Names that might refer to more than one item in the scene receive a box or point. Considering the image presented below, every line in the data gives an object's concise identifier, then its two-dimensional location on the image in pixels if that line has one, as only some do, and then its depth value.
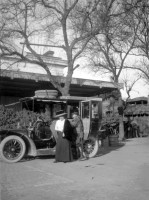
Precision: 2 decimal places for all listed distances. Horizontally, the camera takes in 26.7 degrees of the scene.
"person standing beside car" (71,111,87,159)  11.37
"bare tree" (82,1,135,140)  17.39
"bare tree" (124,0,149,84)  17.49
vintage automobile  10.66
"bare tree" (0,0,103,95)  16.23
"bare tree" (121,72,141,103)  34.42
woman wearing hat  10.74
